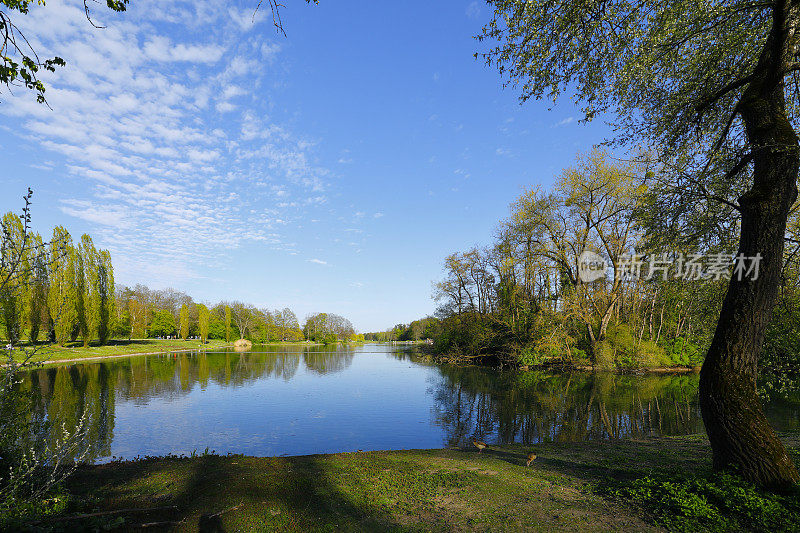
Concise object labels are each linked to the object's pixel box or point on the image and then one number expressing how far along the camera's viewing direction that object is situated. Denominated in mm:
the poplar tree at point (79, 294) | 39250
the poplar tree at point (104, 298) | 43531
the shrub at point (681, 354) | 31656
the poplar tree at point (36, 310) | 34722
